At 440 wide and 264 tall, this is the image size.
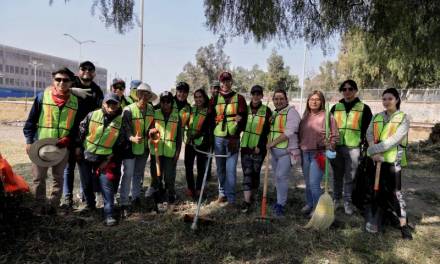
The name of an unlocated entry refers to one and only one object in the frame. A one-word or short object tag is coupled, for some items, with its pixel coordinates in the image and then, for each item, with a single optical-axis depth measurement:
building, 71.31
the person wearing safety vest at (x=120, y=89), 5.56
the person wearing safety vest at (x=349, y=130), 4.88
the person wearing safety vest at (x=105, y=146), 4.17
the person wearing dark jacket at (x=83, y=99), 4.43
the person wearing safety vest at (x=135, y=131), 4.49
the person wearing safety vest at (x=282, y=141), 4.67
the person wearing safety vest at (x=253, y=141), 4.86
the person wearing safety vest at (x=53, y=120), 4.05
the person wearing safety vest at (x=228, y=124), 4.88
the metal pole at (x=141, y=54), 19.25
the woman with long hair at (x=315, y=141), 4.54
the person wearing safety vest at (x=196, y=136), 5.20
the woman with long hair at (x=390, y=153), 4.24
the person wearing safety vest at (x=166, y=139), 4.86
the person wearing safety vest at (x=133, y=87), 5.59
